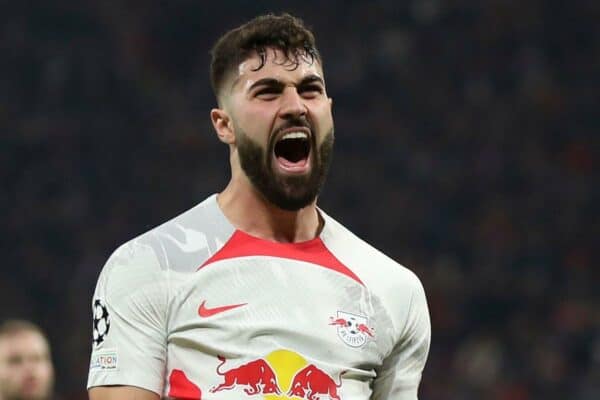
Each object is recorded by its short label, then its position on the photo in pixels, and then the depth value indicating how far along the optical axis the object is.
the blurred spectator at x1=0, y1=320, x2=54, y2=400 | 10.22
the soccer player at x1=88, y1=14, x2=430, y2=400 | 5.44
